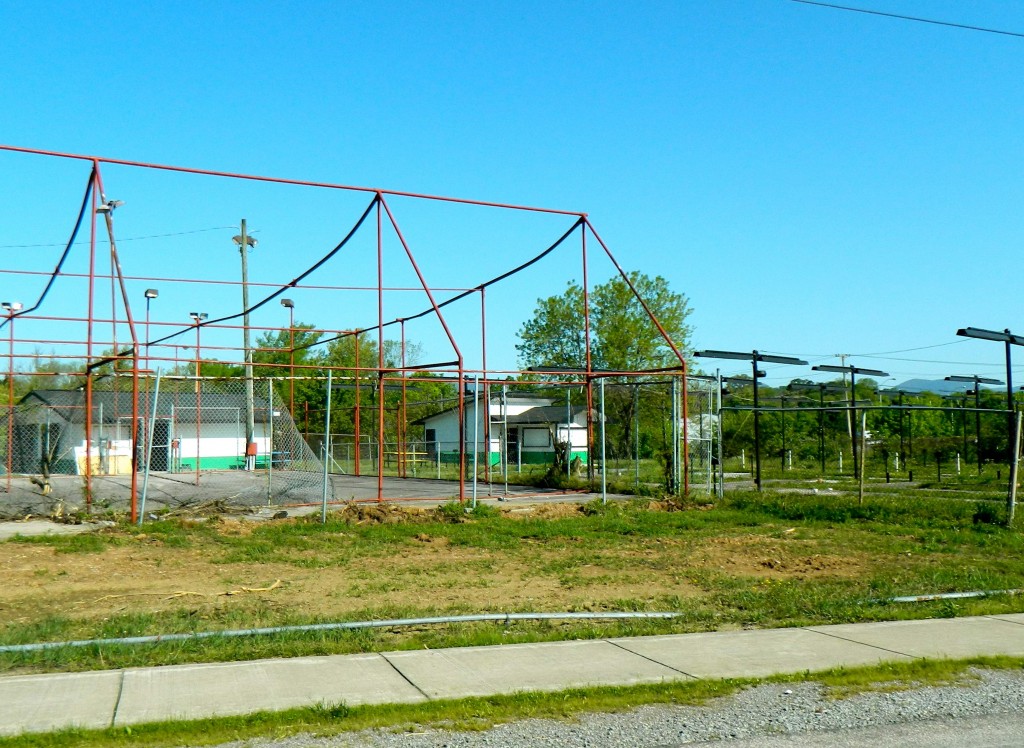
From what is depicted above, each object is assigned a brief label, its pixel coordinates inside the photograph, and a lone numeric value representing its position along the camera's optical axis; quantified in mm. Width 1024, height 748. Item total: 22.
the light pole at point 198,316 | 30338
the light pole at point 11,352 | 20403
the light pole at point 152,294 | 29641
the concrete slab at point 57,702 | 5578
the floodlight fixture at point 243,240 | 36188
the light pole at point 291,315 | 24044
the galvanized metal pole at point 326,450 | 16484
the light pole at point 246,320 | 18875
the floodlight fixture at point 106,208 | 16627
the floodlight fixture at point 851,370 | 29859
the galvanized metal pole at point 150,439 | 15812
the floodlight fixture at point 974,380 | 34425
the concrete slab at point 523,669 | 6578
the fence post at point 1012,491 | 15648
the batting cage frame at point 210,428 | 17156
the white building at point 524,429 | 45250
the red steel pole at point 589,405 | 22062
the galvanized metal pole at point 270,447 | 18464
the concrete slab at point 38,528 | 14992
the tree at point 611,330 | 44969
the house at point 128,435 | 24266
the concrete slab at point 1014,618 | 8984
